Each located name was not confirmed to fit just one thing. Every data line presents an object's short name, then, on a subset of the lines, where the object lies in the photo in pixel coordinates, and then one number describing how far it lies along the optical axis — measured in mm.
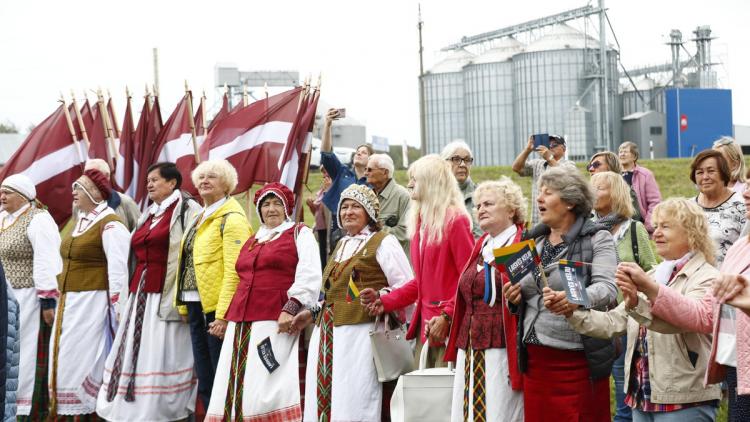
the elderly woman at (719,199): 6496
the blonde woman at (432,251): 6004
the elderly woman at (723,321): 3939
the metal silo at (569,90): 39625
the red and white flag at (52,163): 10328
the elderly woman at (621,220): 6352
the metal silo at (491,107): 41875
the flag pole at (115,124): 11141
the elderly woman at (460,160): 7680
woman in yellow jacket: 7391
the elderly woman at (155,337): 7871
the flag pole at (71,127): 10555
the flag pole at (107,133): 10578
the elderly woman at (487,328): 5234
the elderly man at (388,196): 8031
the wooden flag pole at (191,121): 9422
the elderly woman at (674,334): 4684
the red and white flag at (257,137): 9445
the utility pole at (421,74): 25297
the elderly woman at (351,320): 6453
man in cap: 8236
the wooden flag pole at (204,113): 10648
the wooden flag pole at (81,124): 10602
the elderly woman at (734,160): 6932
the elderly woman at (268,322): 6930
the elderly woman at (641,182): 9076
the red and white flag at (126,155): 10273
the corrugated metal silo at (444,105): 43875
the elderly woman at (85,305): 8280
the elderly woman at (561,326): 4789
